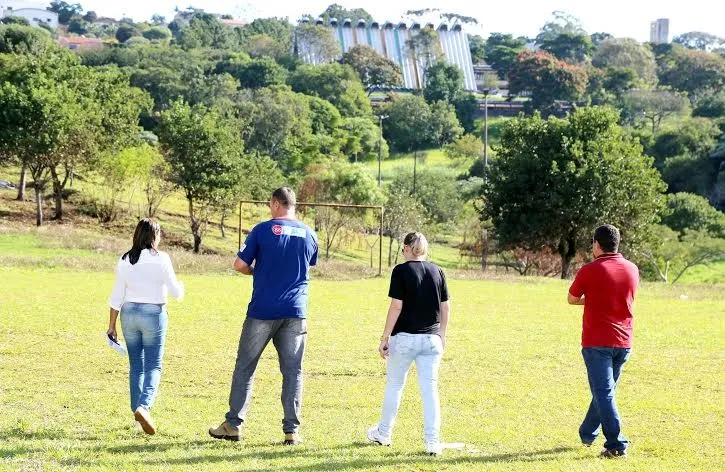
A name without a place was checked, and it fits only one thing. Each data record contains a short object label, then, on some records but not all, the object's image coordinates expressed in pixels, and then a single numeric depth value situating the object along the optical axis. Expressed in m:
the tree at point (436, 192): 83.81
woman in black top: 9.19
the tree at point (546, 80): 142.62
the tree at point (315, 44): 178.12
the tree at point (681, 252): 62.62
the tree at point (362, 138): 109.06
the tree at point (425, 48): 188.00
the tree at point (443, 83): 152.25
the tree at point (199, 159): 51.31
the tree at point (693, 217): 74.94
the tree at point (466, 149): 115.31
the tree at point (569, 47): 193.88
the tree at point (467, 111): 145.62
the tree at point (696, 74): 155.12
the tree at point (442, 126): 129.00
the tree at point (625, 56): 173.25
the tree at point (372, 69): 158.12
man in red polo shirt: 9.39
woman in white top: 9.70
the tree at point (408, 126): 126.62
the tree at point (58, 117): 47.06
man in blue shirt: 9.32
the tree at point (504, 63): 193.88
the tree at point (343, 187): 68.25
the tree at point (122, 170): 52.28
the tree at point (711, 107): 126.94
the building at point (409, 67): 177.25
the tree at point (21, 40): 92.31
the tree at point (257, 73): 129.00
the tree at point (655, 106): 133.00
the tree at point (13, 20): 157.88
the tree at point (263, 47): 175.00
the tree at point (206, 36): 175.38
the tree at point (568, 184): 45.88
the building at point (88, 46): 184.62
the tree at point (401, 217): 59.91
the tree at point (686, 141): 102.56
